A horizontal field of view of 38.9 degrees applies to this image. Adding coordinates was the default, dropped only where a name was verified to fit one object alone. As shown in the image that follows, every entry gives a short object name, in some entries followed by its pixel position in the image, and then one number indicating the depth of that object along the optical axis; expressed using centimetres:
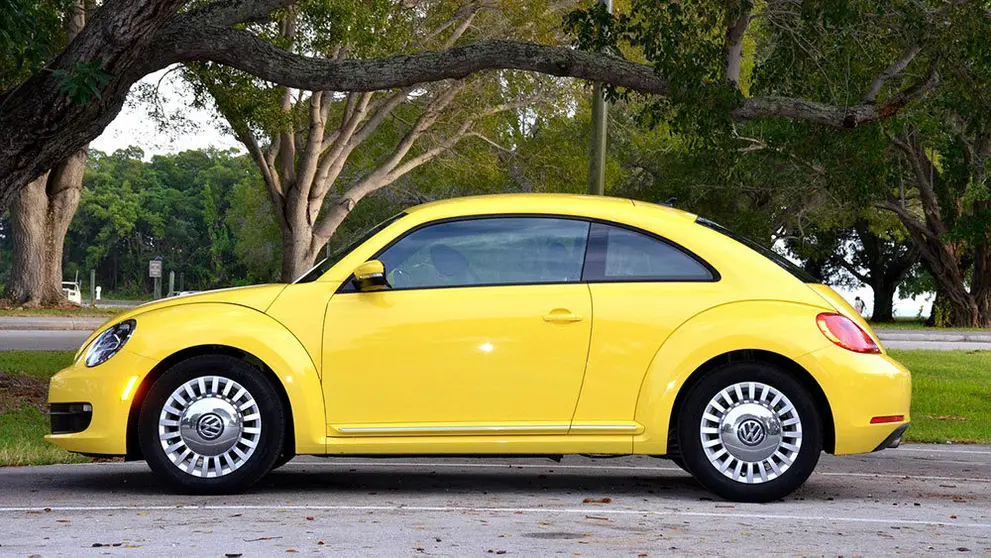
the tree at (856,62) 1469
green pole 1856
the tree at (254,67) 1239
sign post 5767
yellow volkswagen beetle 767
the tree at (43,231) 3447
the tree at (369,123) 3216
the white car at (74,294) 5289
